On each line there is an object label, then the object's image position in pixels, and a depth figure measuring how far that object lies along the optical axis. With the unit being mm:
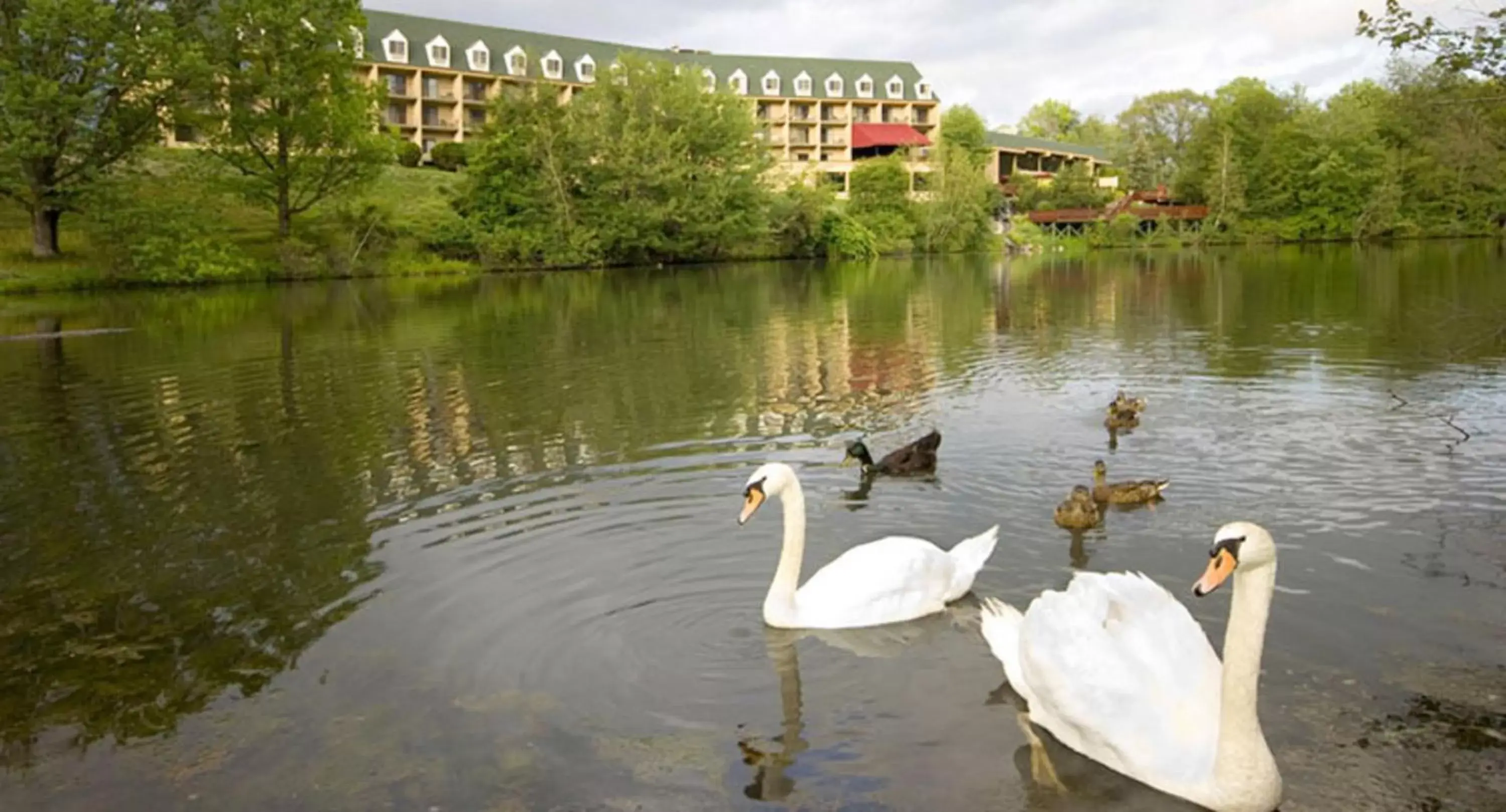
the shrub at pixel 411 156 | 79438
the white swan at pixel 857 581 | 8156
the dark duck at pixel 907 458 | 12688
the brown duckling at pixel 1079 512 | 10102
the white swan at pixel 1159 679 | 5445
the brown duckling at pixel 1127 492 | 10852
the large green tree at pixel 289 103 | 55125
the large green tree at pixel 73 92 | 47719
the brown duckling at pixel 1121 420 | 14812
